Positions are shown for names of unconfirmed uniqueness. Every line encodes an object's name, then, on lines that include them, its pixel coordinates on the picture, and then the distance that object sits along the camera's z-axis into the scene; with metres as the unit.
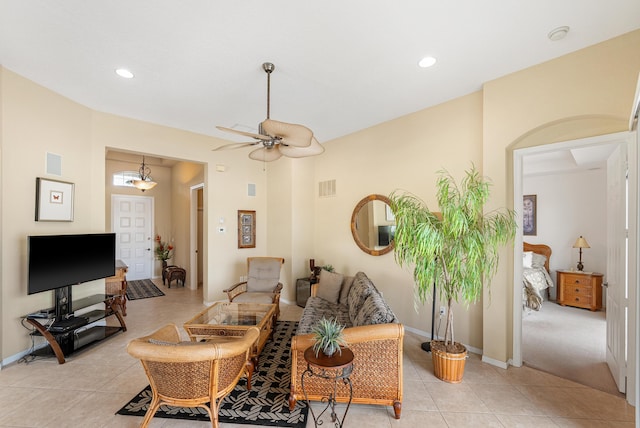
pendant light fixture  5.85
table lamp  4.87
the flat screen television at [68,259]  2.87
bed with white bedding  4.52
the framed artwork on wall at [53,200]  3.09
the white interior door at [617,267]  2.36
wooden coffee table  2.75
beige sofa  2.05
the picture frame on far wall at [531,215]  5.74
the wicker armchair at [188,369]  1.64
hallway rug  5.65
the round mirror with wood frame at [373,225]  4.10
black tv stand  2.87
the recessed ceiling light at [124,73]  2.75
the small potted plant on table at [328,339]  1.82
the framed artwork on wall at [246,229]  5.26
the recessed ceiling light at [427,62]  2.54
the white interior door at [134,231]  6.93
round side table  1.70
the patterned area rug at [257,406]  2.07
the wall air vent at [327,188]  4.98
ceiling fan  2.25
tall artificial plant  2.42
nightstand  4.59
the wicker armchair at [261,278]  4.24
